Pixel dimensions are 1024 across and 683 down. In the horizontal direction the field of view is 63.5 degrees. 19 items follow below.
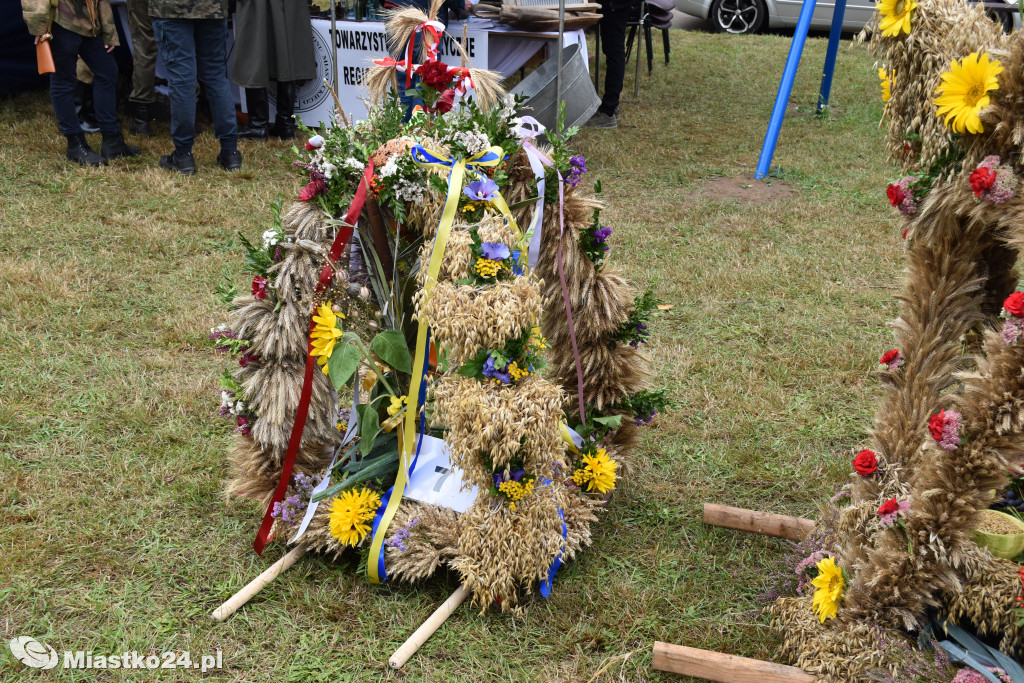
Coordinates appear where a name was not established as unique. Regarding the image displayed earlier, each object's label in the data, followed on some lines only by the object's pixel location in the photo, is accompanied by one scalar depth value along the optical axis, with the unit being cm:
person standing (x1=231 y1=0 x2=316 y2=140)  648
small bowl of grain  210
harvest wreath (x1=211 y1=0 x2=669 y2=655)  226
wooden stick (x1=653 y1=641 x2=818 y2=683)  210
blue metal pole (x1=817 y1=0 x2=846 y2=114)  750
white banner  643
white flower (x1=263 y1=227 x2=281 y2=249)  237
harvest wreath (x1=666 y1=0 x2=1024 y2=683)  180
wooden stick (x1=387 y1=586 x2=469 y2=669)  227
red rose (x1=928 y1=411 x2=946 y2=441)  188
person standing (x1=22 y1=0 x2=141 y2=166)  548
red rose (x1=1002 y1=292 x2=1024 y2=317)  176
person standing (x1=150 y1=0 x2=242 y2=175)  553
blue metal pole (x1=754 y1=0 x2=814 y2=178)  613
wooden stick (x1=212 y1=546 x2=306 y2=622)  242
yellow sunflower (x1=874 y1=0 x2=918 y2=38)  193
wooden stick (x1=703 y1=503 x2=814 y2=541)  273
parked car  1144
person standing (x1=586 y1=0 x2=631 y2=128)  727
